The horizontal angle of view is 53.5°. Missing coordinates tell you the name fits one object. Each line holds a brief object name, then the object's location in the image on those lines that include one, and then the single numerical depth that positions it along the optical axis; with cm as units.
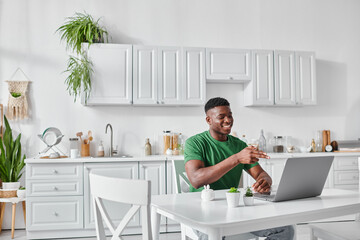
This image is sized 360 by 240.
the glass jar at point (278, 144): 486
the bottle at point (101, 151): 436
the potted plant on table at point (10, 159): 419
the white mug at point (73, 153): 410
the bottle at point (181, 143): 454
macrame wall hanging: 436
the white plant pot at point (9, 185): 407
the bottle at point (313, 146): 492
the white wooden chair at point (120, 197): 129
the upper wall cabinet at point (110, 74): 422
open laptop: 172
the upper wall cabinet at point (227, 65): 448
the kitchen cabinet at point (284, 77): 464
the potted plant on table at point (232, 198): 169
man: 209
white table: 142
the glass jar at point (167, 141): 459
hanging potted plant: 415
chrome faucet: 439
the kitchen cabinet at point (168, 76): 432
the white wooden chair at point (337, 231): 213
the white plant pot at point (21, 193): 395
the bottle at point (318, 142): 497
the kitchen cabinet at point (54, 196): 384
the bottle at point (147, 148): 449
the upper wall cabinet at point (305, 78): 471
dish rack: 421
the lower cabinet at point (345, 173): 453
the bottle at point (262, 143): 480
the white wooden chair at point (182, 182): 238
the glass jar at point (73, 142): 434
